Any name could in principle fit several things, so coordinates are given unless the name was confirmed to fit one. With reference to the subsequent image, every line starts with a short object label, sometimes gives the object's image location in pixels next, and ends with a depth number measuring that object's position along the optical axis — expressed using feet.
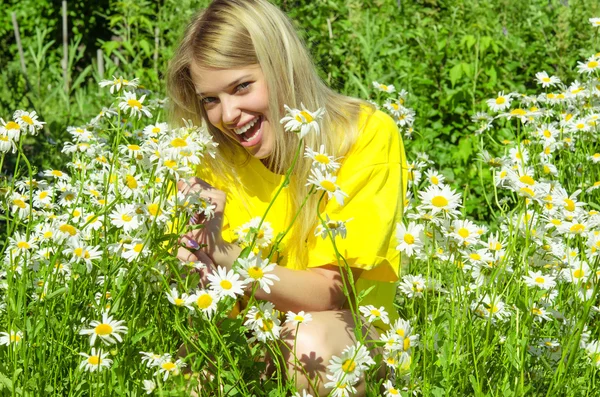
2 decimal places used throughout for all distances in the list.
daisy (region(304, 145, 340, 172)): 4.97
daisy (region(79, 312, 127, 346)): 4.74
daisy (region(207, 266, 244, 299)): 4.90
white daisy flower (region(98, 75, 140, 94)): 6.00
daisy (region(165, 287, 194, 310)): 4.87
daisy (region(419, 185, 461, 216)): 5.09
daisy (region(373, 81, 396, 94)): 7.40
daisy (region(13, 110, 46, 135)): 5.31
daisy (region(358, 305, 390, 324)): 5.30
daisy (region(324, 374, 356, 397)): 5.09
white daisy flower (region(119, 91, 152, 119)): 5.89
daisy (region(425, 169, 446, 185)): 6.33
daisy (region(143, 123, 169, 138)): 5.63
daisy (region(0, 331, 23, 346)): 5.26
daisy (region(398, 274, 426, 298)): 5.86
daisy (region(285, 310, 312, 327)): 5.26
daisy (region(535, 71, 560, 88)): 7.82
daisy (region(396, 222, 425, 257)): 5.29
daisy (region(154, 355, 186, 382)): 4.74
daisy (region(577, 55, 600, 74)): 7.48
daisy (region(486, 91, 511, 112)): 7.33
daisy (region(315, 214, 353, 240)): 4.98
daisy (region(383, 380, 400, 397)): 5.30
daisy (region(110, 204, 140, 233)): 5.08
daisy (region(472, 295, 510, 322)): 5.45
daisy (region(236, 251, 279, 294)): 4.90
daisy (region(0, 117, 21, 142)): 5.29
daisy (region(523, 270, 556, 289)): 5.48
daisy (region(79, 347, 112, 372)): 4.85
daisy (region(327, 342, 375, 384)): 5.02
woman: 5.80
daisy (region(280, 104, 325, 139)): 4.91
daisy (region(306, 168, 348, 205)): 4.90
